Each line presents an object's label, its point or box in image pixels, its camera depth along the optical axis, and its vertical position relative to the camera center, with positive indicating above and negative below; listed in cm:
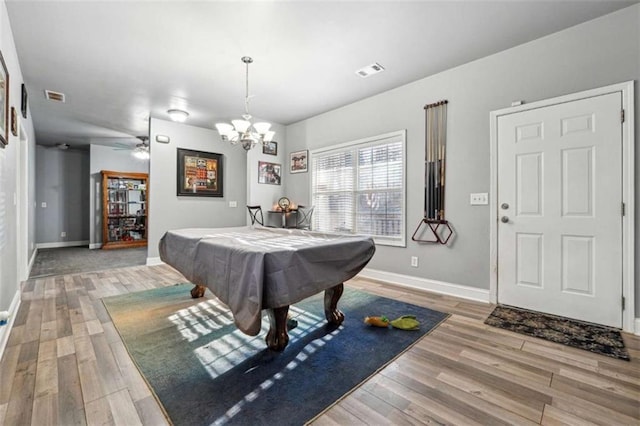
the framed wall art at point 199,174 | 513 +72
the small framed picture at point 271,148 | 525 +119
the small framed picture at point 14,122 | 255 +84
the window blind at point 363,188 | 380 +37
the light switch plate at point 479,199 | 301 +14
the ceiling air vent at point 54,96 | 387 +164
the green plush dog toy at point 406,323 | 230 -91
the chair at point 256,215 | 514 -5
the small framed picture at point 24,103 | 332 +132
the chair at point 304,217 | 496 -9
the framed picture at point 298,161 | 510 +93
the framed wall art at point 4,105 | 200 +80
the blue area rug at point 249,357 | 142 -96
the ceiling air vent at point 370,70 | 317 +162
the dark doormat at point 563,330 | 203 -95
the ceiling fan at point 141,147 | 629 +154
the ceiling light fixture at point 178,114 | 452 +158
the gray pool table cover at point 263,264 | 161 -35
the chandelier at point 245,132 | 293 +85
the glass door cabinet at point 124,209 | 715 +9
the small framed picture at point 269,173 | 525 +74
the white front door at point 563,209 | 235 +2
